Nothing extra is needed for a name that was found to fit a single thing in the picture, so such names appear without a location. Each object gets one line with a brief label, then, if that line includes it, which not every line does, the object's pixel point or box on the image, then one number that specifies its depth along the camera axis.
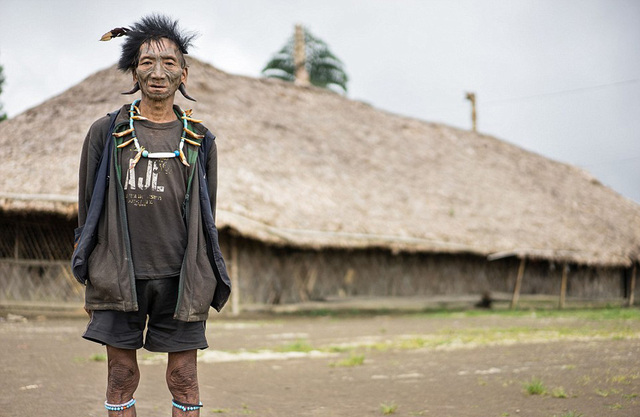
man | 2.57
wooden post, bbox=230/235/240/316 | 10.96
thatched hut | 10.47
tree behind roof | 27.67
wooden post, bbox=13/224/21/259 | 10.43
